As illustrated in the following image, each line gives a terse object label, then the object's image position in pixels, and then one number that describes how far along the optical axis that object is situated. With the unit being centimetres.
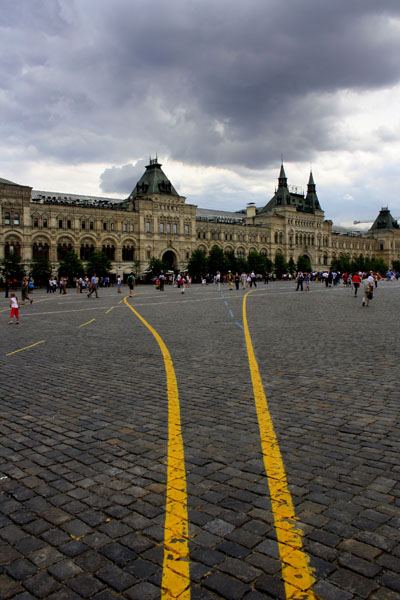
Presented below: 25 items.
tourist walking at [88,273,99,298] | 3591
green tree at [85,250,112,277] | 7388
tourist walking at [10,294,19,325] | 1766
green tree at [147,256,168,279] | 7982
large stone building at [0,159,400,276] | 7400
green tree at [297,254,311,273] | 11512
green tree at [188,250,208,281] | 8600
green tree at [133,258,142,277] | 8434
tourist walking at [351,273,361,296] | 3134
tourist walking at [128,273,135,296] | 3646
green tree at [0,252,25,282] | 6309
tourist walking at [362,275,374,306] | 2362
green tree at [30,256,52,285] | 6650
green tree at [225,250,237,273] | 9006
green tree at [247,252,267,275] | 9762
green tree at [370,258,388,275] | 13116
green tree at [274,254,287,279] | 10756
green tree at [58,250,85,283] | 7050
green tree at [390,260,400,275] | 14438
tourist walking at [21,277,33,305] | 2826
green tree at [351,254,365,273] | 12406
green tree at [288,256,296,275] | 11294
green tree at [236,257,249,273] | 9256
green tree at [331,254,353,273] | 12412
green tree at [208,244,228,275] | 8844
